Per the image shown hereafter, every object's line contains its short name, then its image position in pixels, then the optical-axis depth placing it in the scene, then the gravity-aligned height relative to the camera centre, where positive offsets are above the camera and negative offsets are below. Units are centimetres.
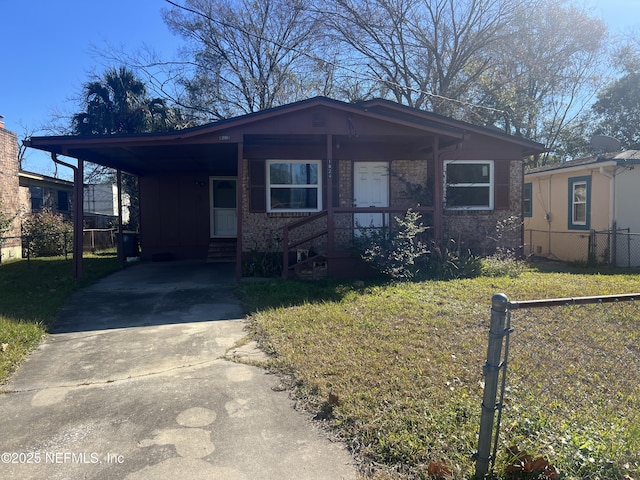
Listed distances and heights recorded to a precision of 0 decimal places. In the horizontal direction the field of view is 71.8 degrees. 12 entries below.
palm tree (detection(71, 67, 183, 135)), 1809 +467
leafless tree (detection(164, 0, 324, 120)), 2233 +846
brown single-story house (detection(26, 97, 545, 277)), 945 +127
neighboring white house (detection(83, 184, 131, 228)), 3041 +152
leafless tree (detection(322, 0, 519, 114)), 2028 +865
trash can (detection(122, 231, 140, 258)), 1416 -75
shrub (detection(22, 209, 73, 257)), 1636 -51
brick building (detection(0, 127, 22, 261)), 1497 +119
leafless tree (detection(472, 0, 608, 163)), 2038 +811
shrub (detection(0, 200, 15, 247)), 1427 -2
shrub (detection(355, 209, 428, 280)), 876 -56
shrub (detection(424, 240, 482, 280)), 903 -88
